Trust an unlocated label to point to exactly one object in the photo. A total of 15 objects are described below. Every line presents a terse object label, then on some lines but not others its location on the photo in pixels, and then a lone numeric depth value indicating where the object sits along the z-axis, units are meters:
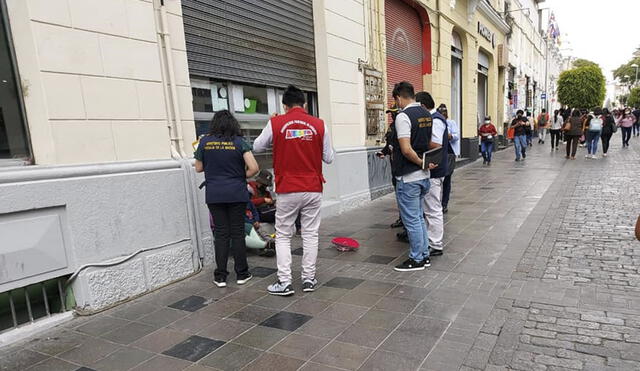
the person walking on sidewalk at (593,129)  13.62
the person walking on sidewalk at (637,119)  23.12
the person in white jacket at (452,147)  6.68
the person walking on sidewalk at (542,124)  23.34
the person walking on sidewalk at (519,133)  13.86
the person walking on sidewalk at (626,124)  17.98
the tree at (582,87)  41.66
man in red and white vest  3.62
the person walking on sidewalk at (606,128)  14.30
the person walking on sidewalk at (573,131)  13.73
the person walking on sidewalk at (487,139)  13.28
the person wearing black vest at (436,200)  4.56
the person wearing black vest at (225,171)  3.89
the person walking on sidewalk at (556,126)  17.02
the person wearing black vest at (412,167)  4.08
